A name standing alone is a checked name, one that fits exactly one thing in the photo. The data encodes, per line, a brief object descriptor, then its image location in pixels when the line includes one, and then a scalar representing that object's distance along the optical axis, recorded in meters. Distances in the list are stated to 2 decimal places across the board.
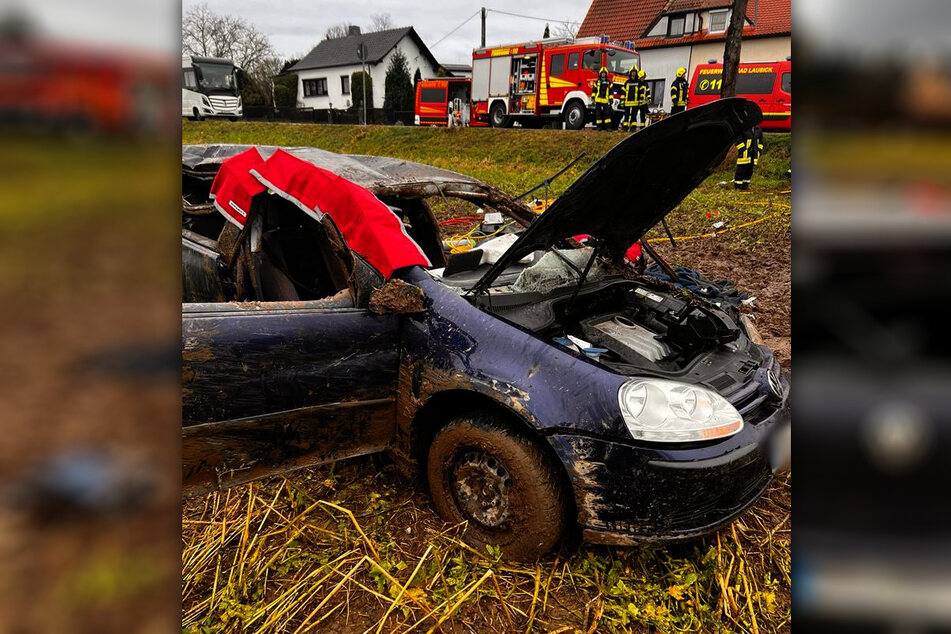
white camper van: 26.23
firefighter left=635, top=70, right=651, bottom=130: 14.52
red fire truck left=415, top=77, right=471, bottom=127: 24.94
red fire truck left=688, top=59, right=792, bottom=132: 16.28
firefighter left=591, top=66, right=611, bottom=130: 15.75
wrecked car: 2.26
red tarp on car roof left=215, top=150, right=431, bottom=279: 2.67
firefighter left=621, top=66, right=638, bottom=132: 14.48
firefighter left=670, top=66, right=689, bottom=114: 14.13
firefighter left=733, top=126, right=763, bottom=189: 11.22
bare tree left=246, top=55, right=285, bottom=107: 38.11
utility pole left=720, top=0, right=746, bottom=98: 13.86
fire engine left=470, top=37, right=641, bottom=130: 18.35
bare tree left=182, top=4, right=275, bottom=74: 36.62
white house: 40.44
